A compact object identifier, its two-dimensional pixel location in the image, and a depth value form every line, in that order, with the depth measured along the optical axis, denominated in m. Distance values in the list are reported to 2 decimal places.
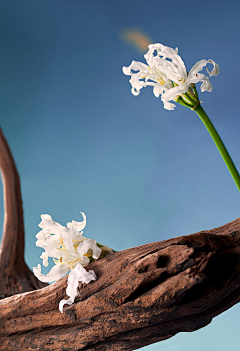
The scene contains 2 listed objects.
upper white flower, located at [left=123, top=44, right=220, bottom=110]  0.62
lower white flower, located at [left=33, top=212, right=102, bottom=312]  0.63
